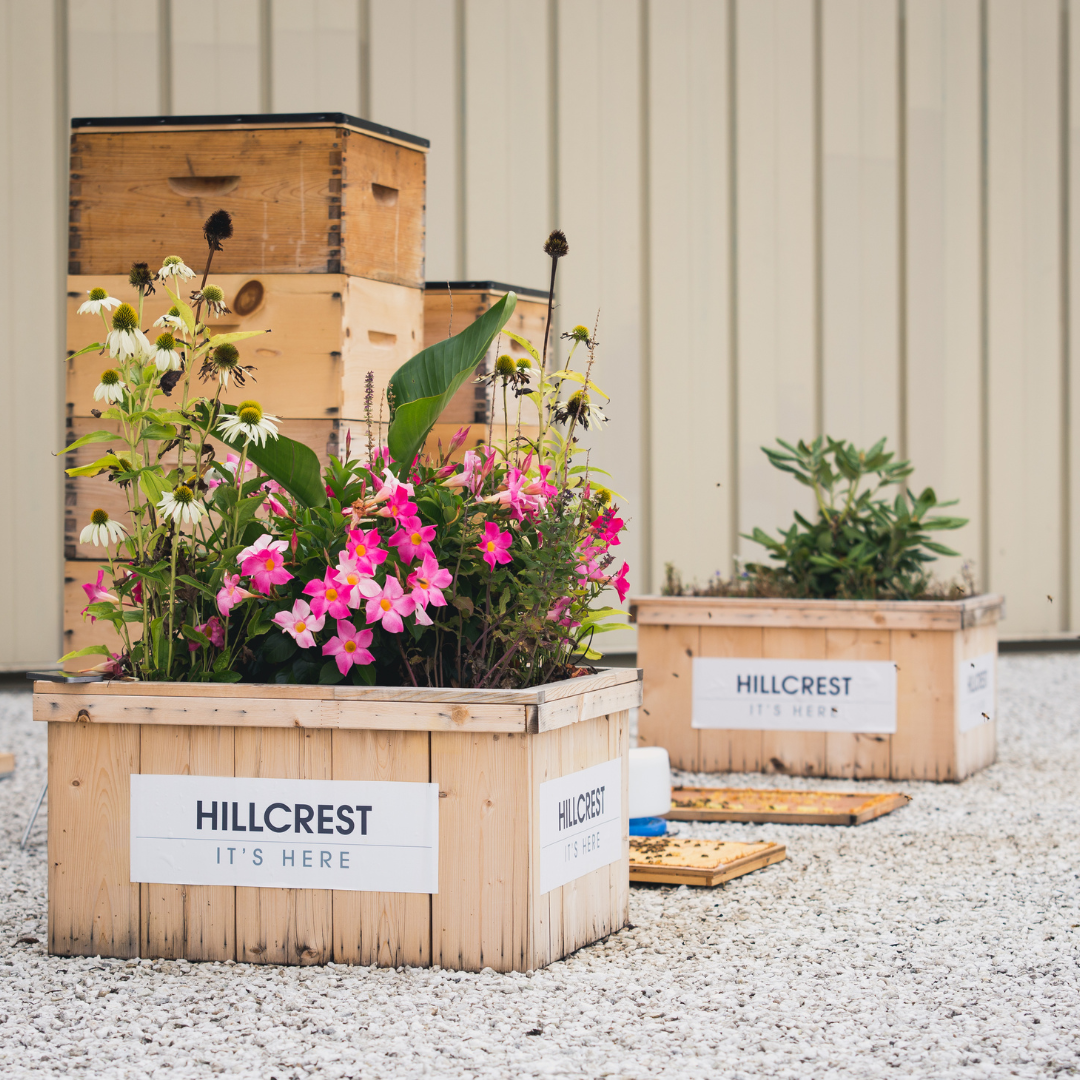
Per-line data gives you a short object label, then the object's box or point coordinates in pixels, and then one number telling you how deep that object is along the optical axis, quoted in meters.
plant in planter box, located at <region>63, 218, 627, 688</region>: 4.57
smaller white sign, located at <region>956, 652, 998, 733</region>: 8.76
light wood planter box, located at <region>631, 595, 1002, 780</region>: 8.66
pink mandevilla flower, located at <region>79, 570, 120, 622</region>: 5.00
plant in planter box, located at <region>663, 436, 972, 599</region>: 9.29
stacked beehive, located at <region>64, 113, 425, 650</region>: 6.15
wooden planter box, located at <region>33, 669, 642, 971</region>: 4.49
